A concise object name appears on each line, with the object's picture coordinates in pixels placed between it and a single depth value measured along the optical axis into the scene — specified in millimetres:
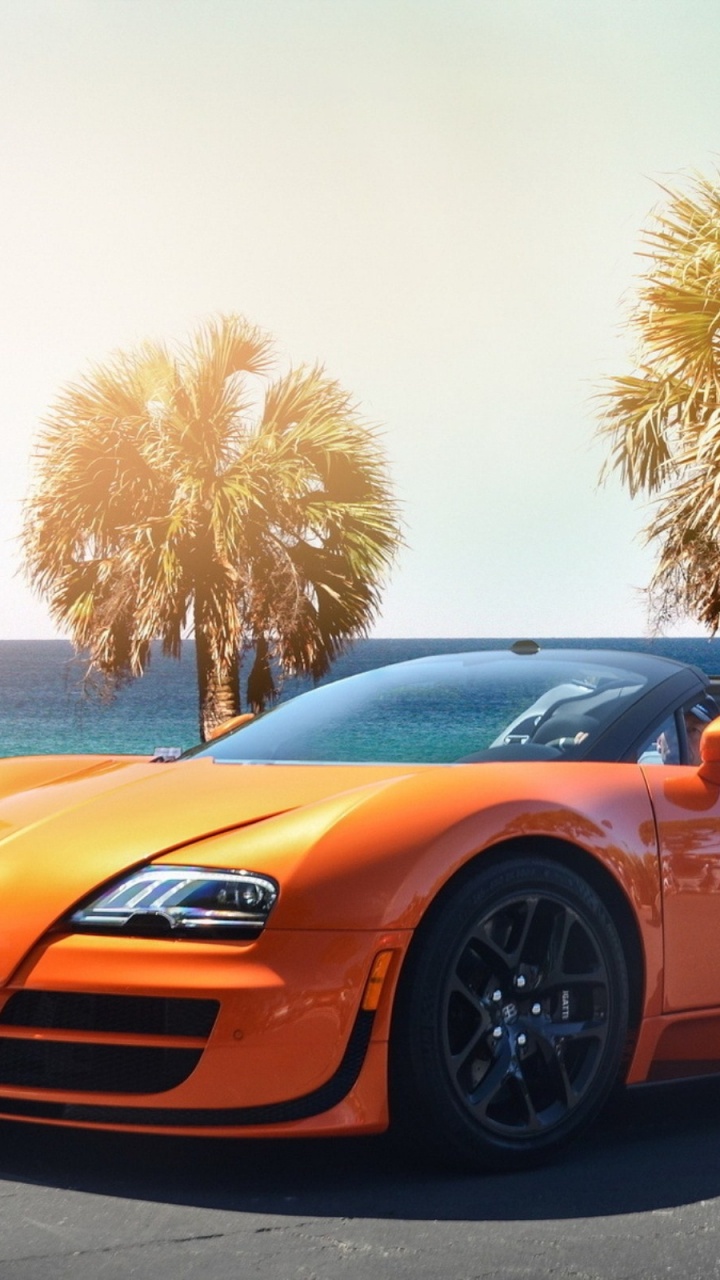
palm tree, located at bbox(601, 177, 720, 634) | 12859
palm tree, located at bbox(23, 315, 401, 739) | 19438
